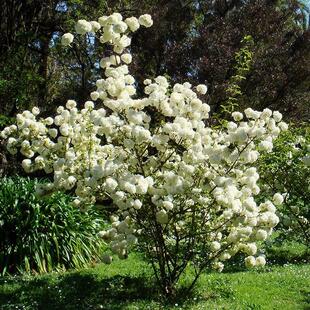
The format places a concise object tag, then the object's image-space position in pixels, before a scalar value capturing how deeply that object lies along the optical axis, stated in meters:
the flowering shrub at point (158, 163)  4.95
